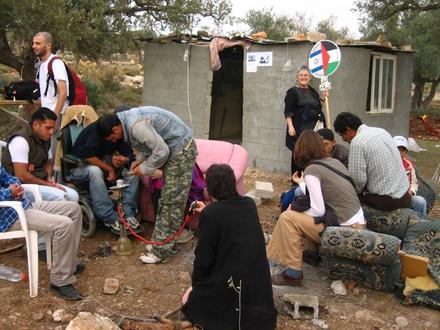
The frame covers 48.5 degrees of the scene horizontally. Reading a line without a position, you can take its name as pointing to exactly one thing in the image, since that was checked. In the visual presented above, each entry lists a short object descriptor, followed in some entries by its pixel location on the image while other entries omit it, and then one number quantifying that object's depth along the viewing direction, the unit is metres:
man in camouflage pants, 4.35
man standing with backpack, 5.62
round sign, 6.77
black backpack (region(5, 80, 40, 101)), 6.50
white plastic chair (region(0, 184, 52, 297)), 3.81
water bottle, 4.19
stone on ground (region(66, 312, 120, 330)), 3.19
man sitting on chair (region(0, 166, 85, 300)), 3.82
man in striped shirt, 4.37
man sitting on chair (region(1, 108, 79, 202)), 4.38
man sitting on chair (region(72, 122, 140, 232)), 5.15
